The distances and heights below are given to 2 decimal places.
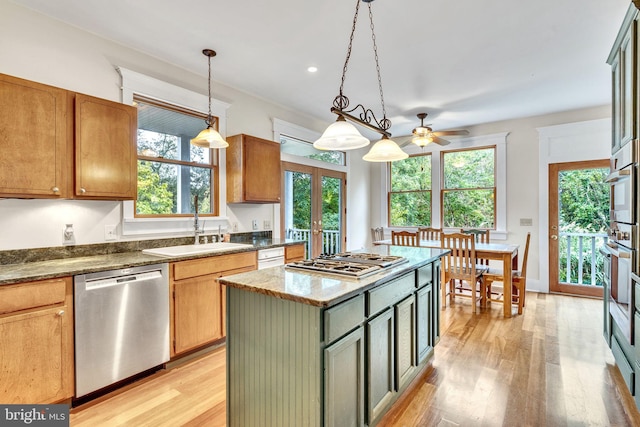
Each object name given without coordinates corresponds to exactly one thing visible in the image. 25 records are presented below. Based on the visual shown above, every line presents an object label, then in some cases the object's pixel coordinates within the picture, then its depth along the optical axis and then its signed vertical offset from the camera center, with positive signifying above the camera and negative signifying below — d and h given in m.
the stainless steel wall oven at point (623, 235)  2.09 -0.17
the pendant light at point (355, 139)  2.08 +0.52
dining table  3.82 -0.55
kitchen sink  2.73 -0.34
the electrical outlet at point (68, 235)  2.50 -0.17
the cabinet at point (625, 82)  2.12 +0.96
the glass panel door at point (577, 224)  4.61 -0.18
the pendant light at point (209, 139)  2.83 +0.66
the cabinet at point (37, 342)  1.77 -0.75
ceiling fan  4.50 +1.12
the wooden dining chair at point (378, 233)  6.05 -0.39
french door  4.69 +0.10
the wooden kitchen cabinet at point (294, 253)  3.65 -0.47
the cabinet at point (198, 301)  2.58 -0.75
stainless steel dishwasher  2.06 -0.78
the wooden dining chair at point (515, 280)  3.93 -0.85
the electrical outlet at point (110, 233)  2.73 -0.17
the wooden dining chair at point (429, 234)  5.00 -0.35
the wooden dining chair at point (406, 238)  4.46 -0.37
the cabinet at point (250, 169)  3.58 +0.51
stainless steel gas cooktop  1.84 -0.33
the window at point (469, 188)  5.47 +0.43
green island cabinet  1.42 -0.67
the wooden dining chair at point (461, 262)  3.89 -0.63
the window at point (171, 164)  3.06 +0.51
